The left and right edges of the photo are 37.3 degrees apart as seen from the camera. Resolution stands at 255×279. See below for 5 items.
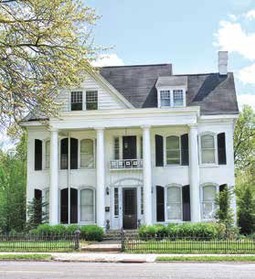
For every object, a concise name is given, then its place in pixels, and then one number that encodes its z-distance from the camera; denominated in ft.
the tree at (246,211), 71.14
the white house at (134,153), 68.11
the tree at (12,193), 76.45
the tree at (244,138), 117.31
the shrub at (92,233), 61.72
